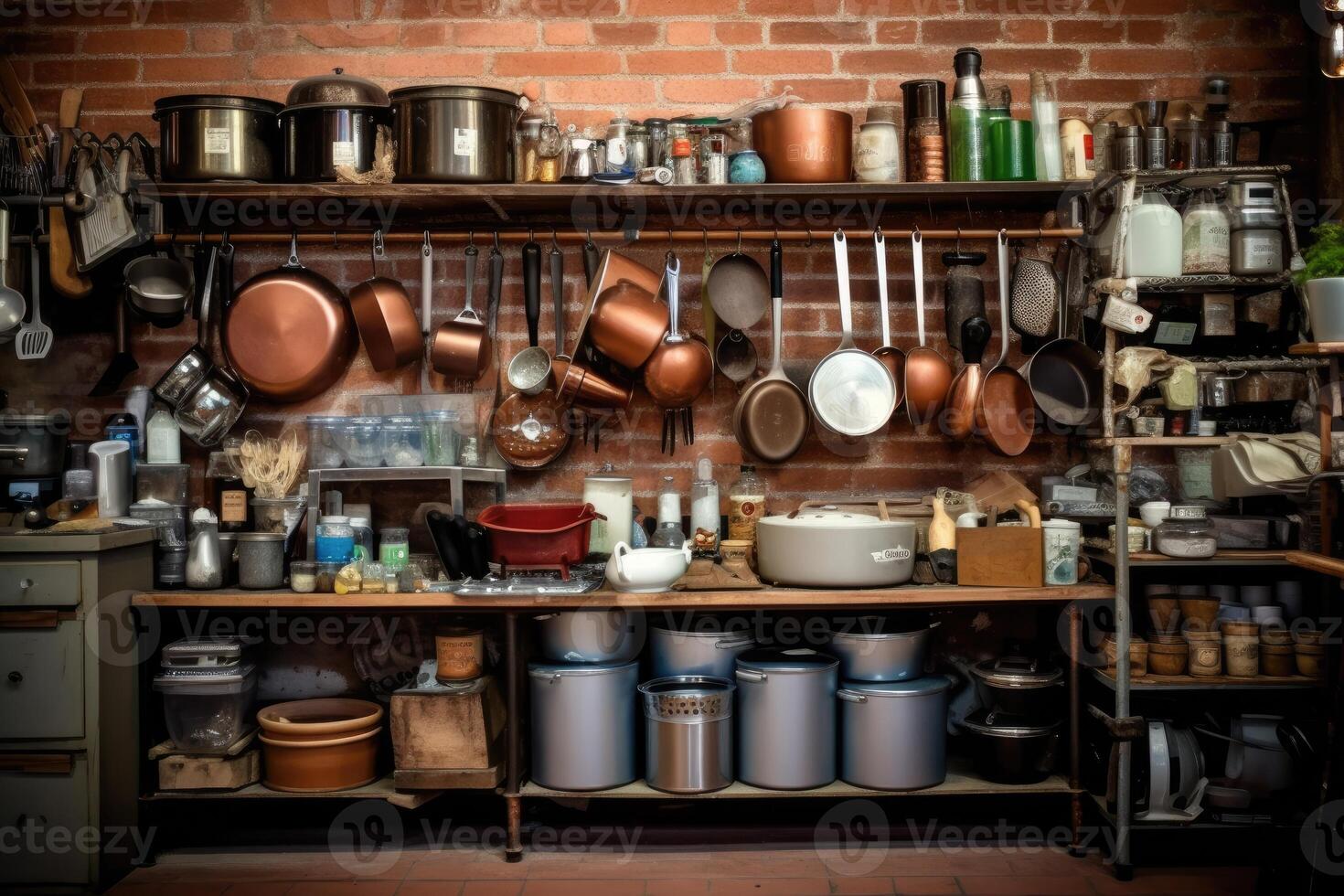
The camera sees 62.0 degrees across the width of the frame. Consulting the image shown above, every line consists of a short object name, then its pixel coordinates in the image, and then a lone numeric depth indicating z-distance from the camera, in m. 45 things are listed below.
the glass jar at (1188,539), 2.95
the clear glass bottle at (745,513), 3.24
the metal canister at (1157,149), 3.17
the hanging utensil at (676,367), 3.20
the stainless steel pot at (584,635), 3.01
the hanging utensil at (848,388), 3.21
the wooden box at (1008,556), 2.90
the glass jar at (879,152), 3.18
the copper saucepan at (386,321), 3.28
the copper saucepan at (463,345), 3.28
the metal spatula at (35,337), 3.19
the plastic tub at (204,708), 2.98
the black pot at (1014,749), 2.97
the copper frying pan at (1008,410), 3.25
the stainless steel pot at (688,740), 2.90
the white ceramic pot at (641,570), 2.84
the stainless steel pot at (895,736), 2.92
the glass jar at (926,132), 3.17
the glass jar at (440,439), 3.21
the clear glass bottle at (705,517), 3.18
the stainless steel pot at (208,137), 3.12
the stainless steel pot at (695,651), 3.04
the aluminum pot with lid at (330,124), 3.12
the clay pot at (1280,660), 2.95
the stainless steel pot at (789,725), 2.92
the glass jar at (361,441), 3.22
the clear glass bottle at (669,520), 3.11
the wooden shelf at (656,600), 2.85
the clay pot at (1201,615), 2.99
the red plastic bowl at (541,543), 2.95
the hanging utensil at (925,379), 3.25
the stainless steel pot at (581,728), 2.95
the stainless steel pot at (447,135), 3.09
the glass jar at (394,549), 3.06
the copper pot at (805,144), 3.11
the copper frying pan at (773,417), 3.28
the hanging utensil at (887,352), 3.23
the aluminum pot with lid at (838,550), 2.87
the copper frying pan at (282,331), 3.28
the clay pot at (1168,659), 2.97
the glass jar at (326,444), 3.23
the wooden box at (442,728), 2.92
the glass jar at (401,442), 3.21
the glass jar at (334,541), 3.02
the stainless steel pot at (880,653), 3.00
